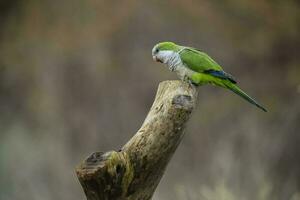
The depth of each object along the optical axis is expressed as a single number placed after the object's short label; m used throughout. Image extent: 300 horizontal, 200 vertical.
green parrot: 10.92
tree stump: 10.54
